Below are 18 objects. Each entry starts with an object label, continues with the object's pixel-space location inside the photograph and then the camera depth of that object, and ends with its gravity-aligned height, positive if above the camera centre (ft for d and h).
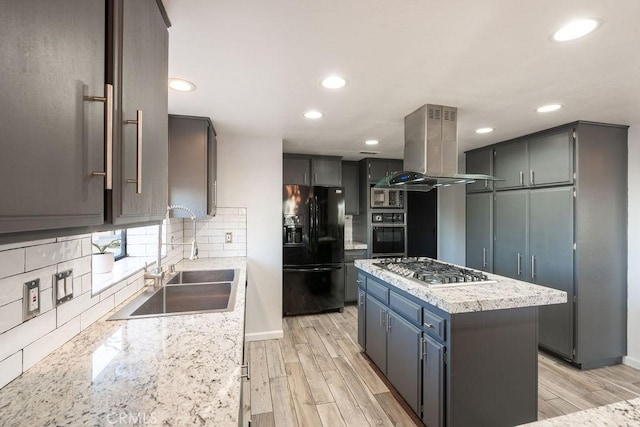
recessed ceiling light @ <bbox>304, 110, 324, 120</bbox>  7.95 +2.85
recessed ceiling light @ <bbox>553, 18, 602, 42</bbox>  4.06 +2.73
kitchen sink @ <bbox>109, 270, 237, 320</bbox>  5.86 -1.77
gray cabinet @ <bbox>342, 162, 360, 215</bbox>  15.12 +1.53
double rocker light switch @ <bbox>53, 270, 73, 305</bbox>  3.39 -0.85
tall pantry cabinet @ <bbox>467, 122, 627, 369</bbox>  8.68 -0.65
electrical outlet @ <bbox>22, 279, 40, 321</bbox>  2.94 -0.87
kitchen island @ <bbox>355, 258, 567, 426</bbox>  5.45 -2.66
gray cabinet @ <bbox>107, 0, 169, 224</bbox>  2.48 +1.10
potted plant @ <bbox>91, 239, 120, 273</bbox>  5.39 -0.83
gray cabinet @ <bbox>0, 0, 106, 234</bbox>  1.49 +0.62
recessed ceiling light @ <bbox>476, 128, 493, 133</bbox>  9.50 +2.85
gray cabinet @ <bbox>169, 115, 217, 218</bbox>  7.96 +1.43
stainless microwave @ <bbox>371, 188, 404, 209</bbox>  14.79 +0.92
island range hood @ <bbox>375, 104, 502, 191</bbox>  7.16 +1.75
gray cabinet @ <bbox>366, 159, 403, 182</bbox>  14.80 +2.48
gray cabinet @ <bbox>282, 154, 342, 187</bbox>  13.48 +2.18
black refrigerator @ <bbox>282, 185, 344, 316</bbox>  12.53 -1.42
